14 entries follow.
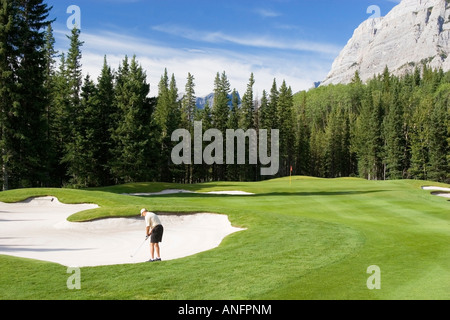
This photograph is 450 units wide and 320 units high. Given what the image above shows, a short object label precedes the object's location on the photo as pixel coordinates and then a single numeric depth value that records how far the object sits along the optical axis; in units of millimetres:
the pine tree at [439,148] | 75188
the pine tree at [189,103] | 85750
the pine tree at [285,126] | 84375
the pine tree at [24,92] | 37312
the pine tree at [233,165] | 78944
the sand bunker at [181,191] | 35438
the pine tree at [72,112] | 50500
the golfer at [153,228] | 12508
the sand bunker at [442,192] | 37919
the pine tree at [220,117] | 79250
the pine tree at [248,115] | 81000
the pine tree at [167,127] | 71312
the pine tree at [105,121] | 54062
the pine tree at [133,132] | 52344
